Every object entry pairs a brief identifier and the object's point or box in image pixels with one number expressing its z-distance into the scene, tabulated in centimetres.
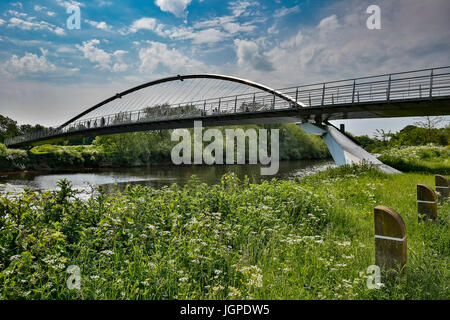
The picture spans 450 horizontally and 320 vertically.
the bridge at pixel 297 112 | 1519
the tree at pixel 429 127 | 2795
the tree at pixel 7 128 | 5186
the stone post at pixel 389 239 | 281
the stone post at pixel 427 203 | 493
